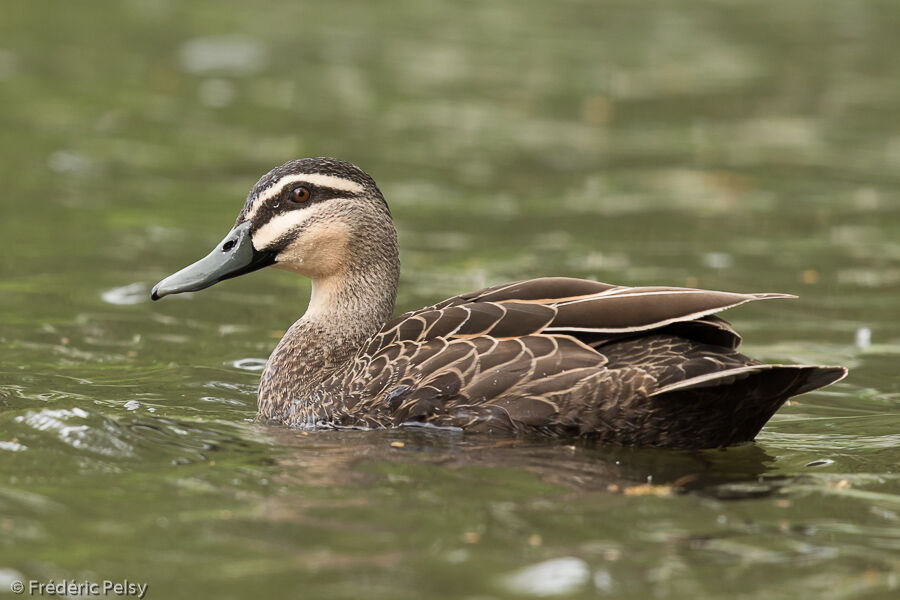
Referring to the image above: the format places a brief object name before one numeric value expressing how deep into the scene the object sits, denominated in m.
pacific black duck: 15.51
